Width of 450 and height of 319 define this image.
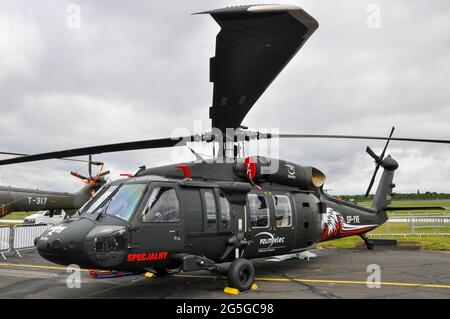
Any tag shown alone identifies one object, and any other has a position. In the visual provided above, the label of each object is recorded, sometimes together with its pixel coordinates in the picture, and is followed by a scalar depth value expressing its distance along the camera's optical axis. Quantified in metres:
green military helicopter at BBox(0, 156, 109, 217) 17.58
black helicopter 4.59
